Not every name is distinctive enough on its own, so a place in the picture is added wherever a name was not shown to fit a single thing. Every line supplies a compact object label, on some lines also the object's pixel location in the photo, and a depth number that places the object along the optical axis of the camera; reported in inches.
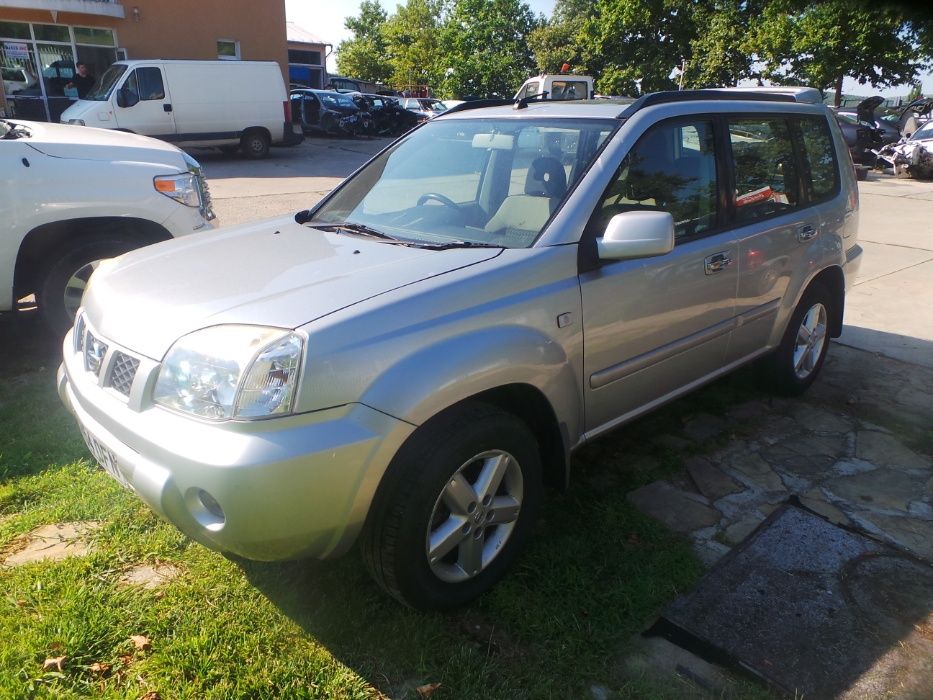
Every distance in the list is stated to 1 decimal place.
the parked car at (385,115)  964.6
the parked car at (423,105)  1114.2
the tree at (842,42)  885.8
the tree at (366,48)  2298.2
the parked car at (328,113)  938.7
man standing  698.2
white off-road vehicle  171.6
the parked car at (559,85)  858.1
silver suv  81.6
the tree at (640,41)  1255.5
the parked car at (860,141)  744.3
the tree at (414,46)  2092.8
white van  582.6
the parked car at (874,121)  806.5
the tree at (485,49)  1733.5
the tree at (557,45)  1540.4
